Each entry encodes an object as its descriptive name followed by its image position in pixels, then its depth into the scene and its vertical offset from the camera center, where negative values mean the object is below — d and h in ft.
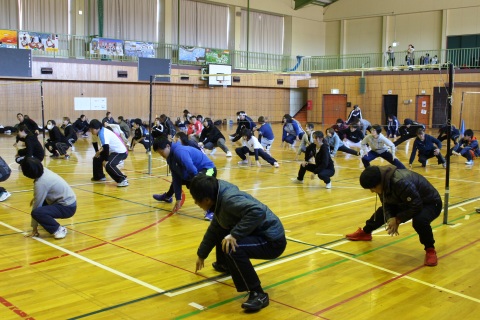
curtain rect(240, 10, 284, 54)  115.24 +17.59
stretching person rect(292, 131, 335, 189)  35.29 -3.65
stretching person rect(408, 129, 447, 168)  46.65 -3.22
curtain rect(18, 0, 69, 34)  86.43 +15.60
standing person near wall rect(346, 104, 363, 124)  78.06 -0.42
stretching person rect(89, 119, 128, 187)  34.53 -2.78
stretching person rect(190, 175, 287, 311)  13.85 -3.31
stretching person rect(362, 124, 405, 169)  40.61 -2.82
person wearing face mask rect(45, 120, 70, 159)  52.19 -3.55
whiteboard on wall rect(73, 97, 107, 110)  88.28 +0.91
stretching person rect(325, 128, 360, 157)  51.66 -3.08
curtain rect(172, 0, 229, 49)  105.70 +17.77
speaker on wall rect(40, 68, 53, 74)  83.10 +5.97
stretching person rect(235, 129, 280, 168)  45.30 -3.61
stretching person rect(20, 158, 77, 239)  20.80 -3.85
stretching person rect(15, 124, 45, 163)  35.22 -2.65
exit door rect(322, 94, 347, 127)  107.65 +0.63
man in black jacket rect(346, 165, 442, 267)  17.62 -3.03
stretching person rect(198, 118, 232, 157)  53.01 -2.93
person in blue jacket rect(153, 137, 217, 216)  24.50 -2.46
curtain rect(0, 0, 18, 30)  84.17 +15.10
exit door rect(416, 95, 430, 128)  96.32 +0.53
